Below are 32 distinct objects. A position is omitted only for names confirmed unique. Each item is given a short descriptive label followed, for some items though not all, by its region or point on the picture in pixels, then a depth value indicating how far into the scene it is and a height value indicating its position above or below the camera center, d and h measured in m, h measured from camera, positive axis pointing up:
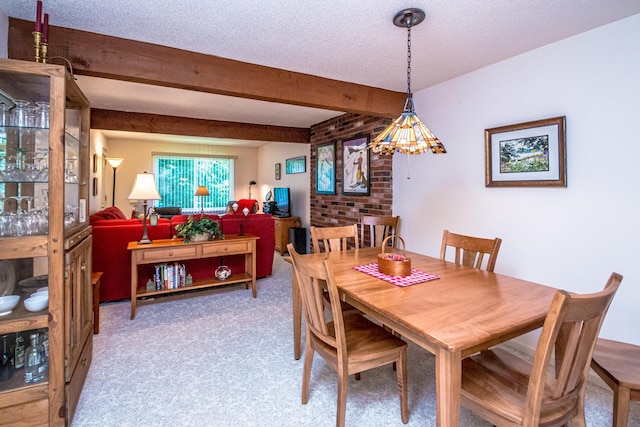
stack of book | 3.27 -0.62
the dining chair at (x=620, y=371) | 1.28 -0.66
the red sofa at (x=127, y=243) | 3.20 -0.30
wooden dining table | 1.08 -0.39
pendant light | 1.74 +0.48
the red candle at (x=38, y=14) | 1.54 +1.02
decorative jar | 3.61 -0.64
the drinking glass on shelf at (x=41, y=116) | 1.62 +0.54
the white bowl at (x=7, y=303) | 1.52 -0.43
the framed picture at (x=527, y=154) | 2.20 +0.49
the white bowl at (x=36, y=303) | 1.54 -0.43
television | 5.97 +0.32
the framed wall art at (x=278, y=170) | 6.86 +1.07
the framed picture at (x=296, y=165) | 5.72 +1.03
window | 7.32 +0.93
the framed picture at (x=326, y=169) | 4.61 +0.75
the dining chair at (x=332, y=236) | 2.50 -0.15
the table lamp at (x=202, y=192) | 7.06 +0.59
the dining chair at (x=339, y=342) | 1.45 -0.66
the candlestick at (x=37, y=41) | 1.54 +0.88
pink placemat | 1.70 -0.34
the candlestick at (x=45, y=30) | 1.61 +0.98
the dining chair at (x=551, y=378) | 0.98 -0.64
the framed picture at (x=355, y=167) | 3.96 +0.68
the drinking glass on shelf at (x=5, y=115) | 1.59 +0.53
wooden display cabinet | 1.47 -0.09
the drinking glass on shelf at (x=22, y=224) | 1.55 -0.03
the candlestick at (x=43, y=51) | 1.59 +0.85
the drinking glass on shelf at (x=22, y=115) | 1.62 +0.54
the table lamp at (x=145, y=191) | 3.09 +0.26
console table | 3.00 -0.37
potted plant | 3.26 -0.13
